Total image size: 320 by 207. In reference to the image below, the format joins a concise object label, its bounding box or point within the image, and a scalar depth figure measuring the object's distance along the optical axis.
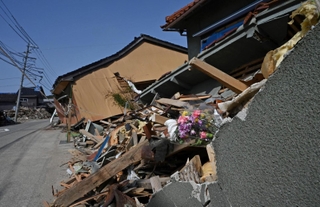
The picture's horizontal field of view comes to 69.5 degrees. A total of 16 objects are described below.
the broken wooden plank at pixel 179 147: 3.22
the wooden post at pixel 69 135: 11.37
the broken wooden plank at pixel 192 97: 5.45
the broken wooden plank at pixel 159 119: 5.23
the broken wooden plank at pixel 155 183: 3.30
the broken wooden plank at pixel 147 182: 3.43
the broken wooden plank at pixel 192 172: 2.36
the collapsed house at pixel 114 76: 14.28
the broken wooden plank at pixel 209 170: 2.16
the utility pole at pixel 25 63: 31.66
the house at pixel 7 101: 44.66
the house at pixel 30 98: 48.66
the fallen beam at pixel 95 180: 3.91
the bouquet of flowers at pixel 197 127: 2.81
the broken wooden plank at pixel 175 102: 5.38
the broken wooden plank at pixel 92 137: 9.00
